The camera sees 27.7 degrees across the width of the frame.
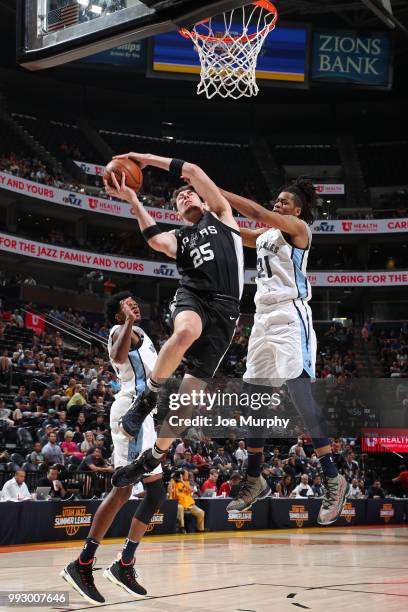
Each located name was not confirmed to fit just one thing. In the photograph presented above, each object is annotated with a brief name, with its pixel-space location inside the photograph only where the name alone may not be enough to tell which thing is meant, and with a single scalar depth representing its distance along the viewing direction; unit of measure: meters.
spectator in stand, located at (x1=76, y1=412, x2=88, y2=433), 17.14
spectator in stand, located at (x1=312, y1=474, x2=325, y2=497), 19.78
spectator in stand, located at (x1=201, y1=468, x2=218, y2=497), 17.58
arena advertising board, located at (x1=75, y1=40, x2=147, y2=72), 29.33
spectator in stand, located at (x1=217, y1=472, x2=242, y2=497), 17.17
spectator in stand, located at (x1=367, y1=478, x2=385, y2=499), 22.75
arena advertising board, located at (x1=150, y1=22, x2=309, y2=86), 28.25
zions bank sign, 29.23
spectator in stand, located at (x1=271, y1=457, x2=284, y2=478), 18.33
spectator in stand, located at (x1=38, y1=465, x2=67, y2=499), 14.36
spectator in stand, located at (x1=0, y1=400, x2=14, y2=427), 16.77
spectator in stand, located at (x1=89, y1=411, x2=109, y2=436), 17.00
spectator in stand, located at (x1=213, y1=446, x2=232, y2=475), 18.11
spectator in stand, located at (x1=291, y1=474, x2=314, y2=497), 19.25
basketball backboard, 5.59
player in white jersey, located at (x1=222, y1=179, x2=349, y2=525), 5.57
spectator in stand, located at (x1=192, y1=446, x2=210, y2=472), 18.42
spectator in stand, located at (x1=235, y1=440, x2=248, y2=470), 18.66
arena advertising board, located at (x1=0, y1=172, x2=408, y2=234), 29.66
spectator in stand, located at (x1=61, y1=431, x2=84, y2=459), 15.83
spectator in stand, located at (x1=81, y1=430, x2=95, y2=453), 15.84
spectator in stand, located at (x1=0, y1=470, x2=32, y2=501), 13.66
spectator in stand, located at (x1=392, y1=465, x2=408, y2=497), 24.66
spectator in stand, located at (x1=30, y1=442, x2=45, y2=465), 14.95
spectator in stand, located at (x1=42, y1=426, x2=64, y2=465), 14.87
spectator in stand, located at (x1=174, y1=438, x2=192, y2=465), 17.72
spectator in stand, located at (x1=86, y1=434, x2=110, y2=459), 15.19
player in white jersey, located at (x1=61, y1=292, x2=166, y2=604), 6.62
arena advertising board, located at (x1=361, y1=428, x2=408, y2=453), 26.05
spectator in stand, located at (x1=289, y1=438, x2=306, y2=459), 18.97
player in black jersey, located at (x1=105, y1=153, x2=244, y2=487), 5.50
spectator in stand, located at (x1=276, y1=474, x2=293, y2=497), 18.66
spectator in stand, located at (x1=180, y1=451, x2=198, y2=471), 17.36
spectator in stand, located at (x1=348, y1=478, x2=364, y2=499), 21.14
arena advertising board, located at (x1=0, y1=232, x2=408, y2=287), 30.06
